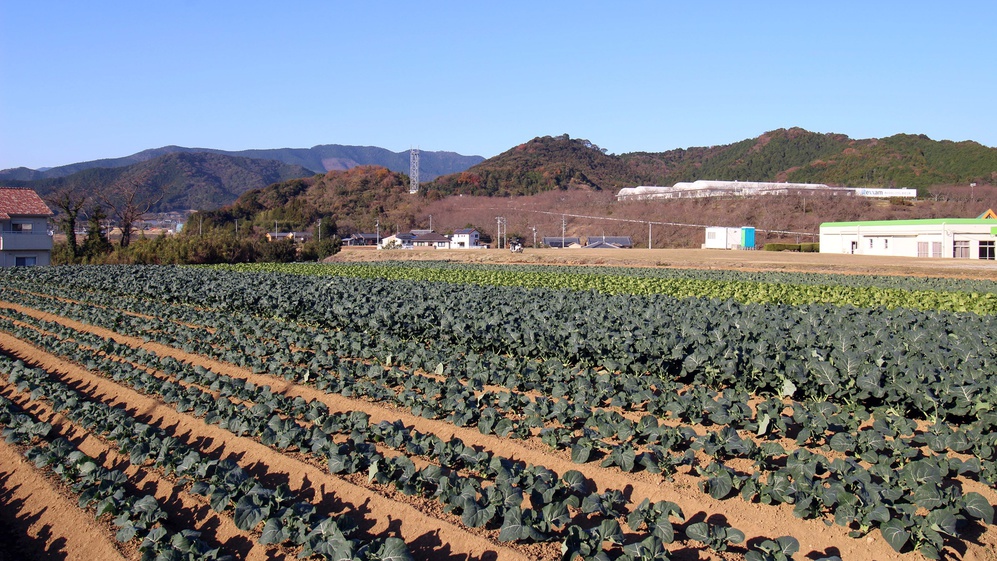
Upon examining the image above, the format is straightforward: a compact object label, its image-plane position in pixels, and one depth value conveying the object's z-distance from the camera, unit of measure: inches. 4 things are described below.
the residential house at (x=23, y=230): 1758.1
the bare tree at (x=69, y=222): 1995.6
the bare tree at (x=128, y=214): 2618.1
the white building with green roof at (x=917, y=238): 2030.0
